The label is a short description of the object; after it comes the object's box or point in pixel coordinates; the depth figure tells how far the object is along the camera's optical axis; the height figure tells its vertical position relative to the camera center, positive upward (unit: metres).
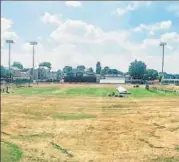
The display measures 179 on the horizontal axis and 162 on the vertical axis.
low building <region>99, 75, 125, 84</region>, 110.94 -1.20
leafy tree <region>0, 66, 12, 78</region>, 103.28 +0.12
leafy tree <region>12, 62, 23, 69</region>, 174.39 +3.80
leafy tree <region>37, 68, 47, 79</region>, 138.75 +0.17
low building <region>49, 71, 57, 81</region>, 151.89 -0.32
